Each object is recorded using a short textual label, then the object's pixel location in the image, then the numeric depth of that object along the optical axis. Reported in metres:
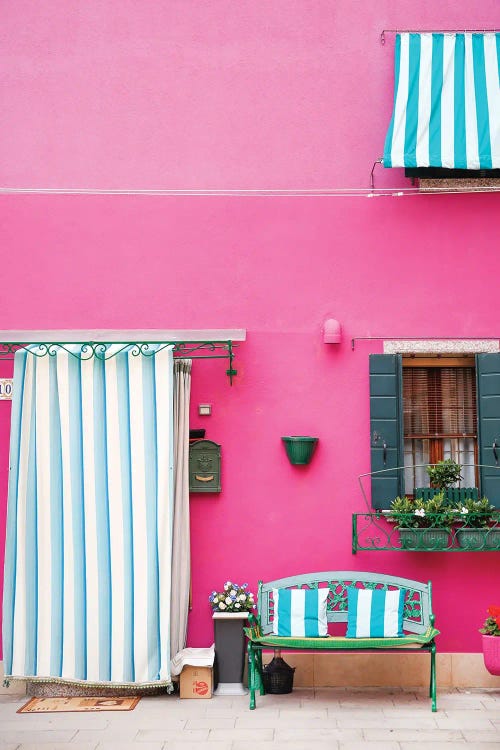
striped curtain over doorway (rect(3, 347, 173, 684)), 6.16
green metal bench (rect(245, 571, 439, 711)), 5.78
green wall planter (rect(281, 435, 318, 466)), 6.40
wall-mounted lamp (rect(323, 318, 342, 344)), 6.51
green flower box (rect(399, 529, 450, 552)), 6.17
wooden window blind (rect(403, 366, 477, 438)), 6.67
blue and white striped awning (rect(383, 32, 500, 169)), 6.48
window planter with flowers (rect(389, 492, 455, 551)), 6.17
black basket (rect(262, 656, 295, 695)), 6.15
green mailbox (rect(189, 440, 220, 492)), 6.52
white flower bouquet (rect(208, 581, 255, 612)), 6.24
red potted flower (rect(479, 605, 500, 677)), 5.90
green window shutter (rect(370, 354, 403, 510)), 6.45
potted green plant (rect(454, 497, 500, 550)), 6.19
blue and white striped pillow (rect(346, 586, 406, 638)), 5.96
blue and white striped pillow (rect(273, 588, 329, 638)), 6.04
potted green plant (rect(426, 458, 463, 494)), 6.40
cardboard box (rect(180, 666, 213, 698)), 6.09
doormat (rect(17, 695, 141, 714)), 5.92
